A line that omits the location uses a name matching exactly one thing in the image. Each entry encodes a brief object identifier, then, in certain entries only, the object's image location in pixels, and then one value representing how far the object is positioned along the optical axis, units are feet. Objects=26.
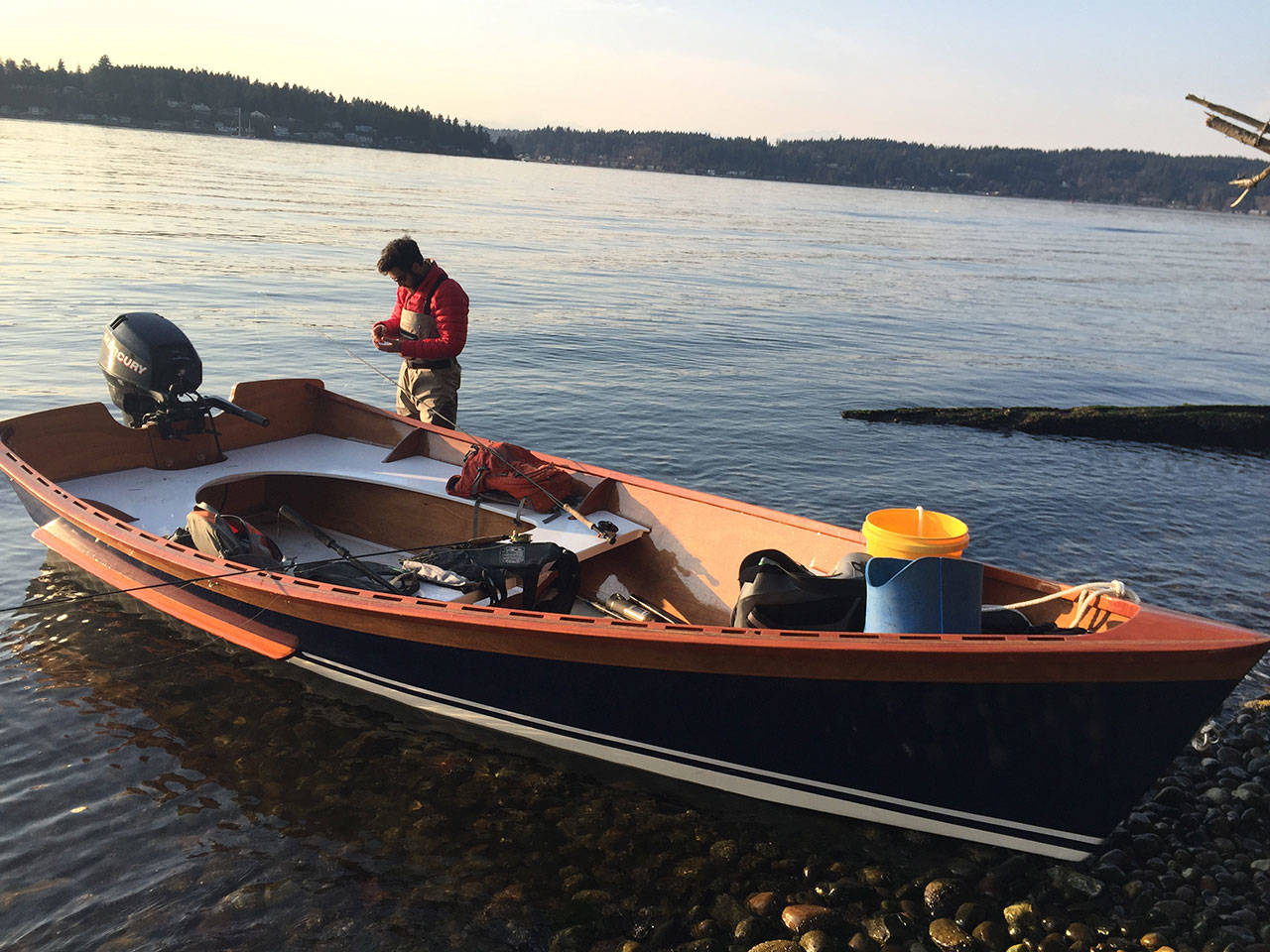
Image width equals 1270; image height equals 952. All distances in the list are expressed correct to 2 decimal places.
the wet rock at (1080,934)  16.15
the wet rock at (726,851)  18.25
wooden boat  15.49
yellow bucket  17.21
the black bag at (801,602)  17.75
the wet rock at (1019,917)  16.43
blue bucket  16.53
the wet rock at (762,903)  16.84
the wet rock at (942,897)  16.92
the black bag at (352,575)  21.36
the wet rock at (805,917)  16.46
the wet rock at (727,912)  16.60
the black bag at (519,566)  21.34
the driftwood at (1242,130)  17.21
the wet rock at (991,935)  16.03
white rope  17.03
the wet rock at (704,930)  16.25
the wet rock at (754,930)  16.19
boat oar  21.86
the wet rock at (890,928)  16.19
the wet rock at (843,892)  17.22
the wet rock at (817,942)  15.80
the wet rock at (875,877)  17.63
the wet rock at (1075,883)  17.24
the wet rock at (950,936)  16.08
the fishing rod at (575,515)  23.77
